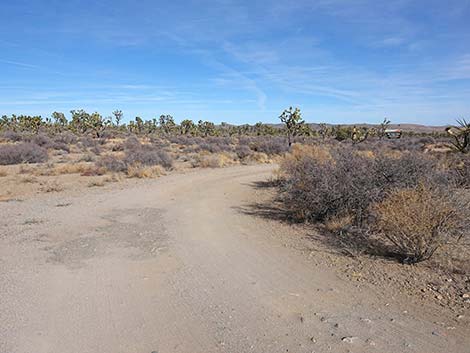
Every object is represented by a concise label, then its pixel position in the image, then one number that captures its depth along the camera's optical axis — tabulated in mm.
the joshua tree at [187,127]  70625
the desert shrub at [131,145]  32588
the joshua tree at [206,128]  71312
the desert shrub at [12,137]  40684
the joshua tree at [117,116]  69631
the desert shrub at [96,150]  31772
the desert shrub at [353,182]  9414
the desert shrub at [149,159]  22094
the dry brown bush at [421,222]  6645
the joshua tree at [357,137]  39938
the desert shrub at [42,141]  34831
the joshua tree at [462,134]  15906
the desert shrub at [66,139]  40094
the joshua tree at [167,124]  75438
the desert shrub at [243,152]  31062
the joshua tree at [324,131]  70238
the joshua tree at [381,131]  49591
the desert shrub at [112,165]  20609
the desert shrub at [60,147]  33891
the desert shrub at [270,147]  35238
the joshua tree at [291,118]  41250
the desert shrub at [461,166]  13174
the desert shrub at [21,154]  24297
